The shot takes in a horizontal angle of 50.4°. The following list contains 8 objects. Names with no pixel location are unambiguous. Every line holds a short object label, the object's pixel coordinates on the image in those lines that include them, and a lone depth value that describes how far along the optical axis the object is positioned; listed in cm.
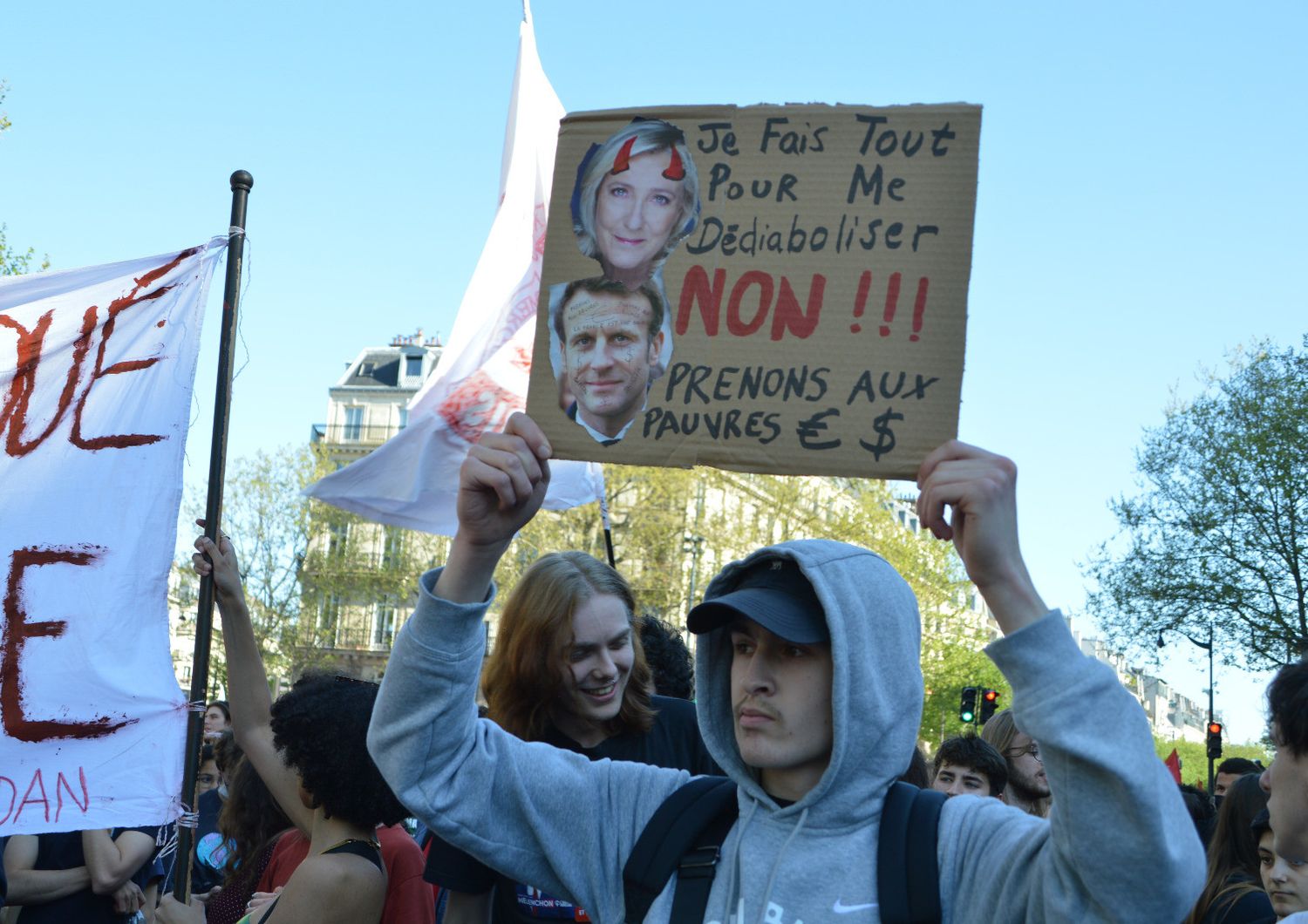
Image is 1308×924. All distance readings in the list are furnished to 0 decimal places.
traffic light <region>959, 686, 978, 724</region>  2128
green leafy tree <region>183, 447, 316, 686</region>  4153
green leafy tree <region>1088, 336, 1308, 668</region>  3156
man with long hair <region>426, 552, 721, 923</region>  396
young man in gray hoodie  200
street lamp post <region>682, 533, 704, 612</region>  3275
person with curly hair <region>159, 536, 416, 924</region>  351
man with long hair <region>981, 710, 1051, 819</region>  624
